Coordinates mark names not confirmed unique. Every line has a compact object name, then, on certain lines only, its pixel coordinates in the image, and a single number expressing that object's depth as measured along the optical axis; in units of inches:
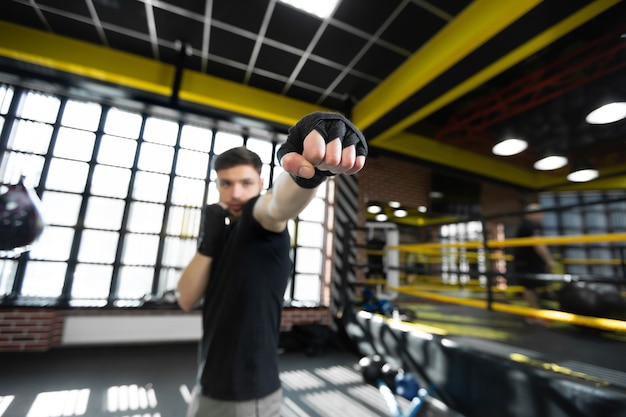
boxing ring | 54.3
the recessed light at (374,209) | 182.7
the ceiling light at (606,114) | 80.6
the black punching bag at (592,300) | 102.9
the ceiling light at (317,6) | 105.4
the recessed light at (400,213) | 216.4
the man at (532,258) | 134.6
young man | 32.2
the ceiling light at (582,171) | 184.2
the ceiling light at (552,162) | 172.2
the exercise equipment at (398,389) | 78.9
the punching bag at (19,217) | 53.1
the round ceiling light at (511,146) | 174.7
